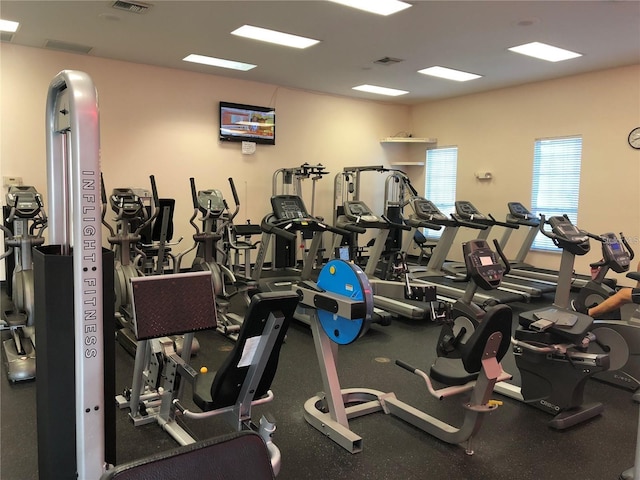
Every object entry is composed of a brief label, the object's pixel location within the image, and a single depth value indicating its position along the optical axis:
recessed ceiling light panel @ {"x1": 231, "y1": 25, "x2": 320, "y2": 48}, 5.33
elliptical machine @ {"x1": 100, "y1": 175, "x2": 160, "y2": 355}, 4.72
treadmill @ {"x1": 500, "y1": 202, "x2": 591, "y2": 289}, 6.93
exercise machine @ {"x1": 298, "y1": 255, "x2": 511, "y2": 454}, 2.44
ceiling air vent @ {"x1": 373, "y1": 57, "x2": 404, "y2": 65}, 6.34
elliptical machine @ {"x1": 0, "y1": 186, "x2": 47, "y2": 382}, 3.90
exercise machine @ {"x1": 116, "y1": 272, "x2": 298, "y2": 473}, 2.16
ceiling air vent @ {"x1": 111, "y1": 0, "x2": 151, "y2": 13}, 4.51
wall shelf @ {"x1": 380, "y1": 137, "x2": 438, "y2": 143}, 9.23
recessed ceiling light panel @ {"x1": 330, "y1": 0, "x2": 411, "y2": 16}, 4.43
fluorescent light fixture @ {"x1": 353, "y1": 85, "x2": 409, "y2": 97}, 8.18
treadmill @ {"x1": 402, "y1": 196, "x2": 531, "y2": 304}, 6.21
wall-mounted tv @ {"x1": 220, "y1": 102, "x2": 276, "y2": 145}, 7.62
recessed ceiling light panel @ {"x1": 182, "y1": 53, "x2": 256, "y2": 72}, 6.54
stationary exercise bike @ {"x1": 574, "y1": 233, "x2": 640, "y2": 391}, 3.29
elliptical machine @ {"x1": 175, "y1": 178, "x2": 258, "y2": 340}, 4.79
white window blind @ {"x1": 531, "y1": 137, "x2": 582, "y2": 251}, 7.38
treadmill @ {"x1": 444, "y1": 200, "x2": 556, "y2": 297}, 6.37
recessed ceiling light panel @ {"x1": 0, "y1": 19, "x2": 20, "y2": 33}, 5.12
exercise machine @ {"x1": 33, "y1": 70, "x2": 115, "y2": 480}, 1.16
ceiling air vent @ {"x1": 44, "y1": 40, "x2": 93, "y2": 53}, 5.80
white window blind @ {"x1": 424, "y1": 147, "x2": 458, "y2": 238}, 9.25
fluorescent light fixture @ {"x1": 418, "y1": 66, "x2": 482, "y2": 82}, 6.96
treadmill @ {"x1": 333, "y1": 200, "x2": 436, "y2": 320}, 5.18
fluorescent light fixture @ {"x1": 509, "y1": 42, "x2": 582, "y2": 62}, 5.79
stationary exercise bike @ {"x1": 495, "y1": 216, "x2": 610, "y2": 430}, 2.97
